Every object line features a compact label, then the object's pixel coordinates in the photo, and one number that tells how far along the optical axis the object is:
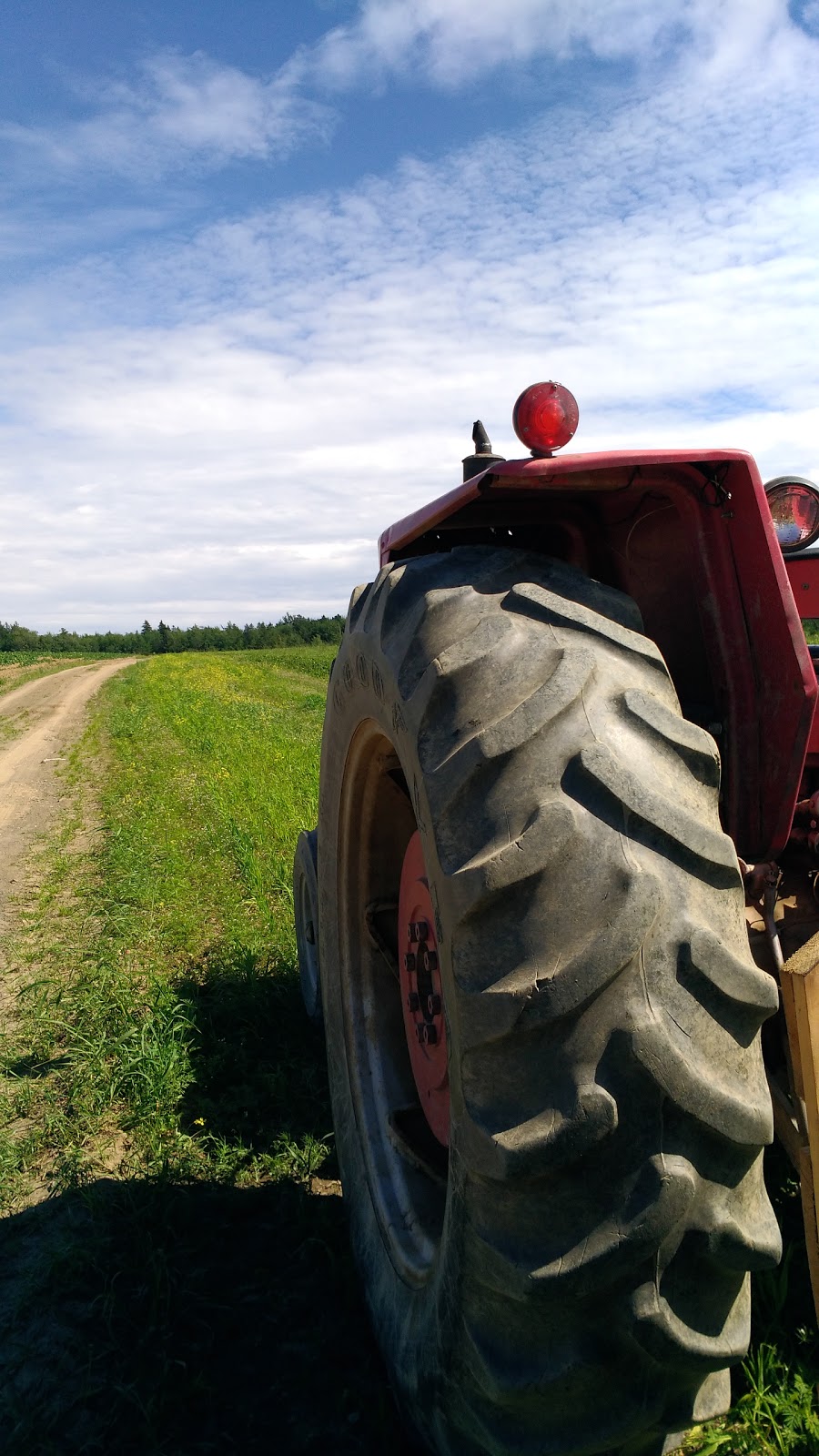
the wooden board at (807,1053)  1.65
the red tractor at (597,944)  1.18
